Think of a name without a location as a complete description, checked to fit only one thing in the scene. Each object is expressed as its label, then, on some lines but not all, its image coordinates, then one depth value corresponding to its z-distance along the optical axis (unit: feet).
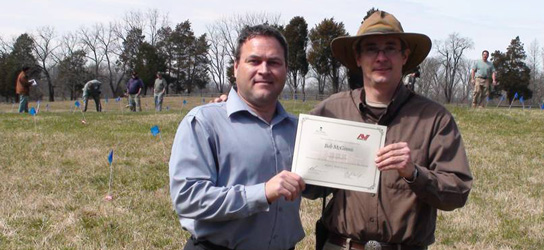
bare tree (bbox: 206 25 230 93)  248.01
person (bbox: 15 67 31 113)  64.13
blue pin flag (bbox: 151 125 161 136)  22.68
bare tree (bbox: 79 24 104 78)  254.33
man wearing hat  8.11
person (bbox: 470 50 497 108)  52.70
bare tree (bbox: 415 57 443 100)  266.36
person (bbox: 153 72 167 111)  77.05
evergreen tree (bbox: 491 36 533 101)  187.32
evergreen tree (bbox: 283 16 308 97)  184.44
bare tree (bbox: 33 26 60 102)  244.83
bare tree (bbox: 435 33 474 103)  255.68
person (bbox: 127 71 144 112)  72.95
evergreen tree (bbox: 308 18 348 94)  174.70
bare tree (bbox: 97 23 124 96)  247.09
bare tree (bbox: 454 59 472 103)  263.70
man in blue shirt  7.42
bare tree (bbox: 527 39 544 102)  264.72
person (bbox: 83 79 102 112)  75.05
